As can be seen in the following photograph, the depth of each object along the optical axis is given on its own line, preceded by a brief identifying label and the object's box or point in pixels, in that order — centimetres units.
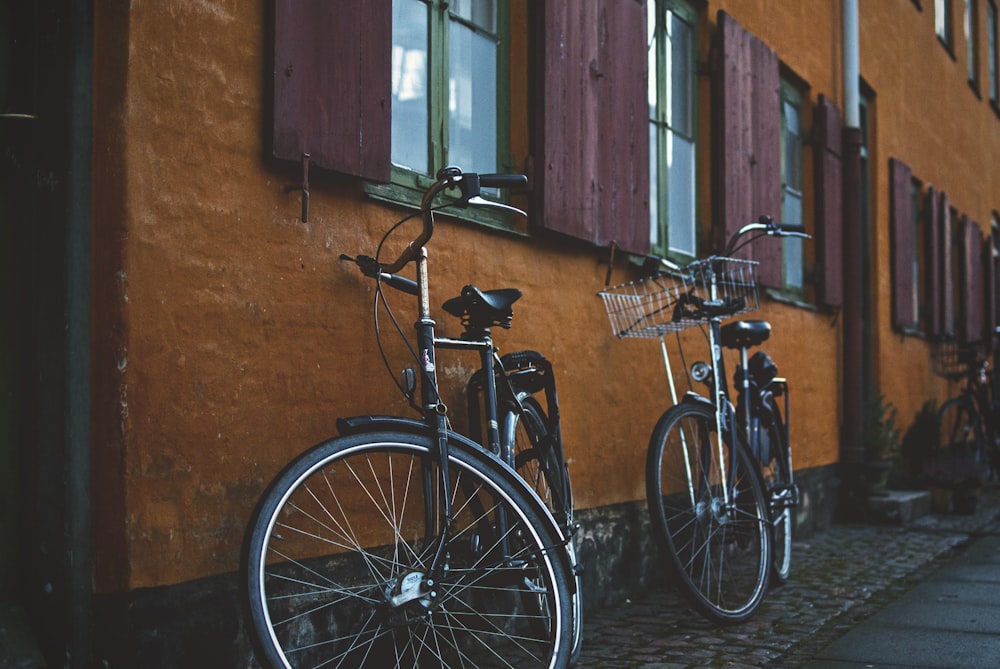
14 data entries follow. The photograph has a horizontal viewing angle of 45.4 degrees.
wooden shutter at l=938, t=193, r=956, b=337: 1261
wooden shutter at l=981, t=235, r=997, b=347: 1552
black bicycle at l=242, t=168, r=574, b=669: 298
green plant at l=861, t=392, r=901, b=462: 899
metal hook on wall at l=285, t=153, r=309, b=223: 354
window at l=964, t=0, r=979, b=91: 1519
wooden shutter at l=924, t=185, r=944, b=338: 1208
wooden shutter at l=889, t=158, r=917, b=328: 1059
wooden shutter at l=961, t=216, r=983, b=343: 1388
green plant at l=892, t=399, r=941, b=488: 1051
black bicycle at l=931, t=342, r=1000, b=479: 1150
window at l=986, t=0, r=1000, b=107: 1666
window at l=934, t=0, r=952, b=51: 1337
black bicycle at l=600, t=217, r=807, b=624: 485
